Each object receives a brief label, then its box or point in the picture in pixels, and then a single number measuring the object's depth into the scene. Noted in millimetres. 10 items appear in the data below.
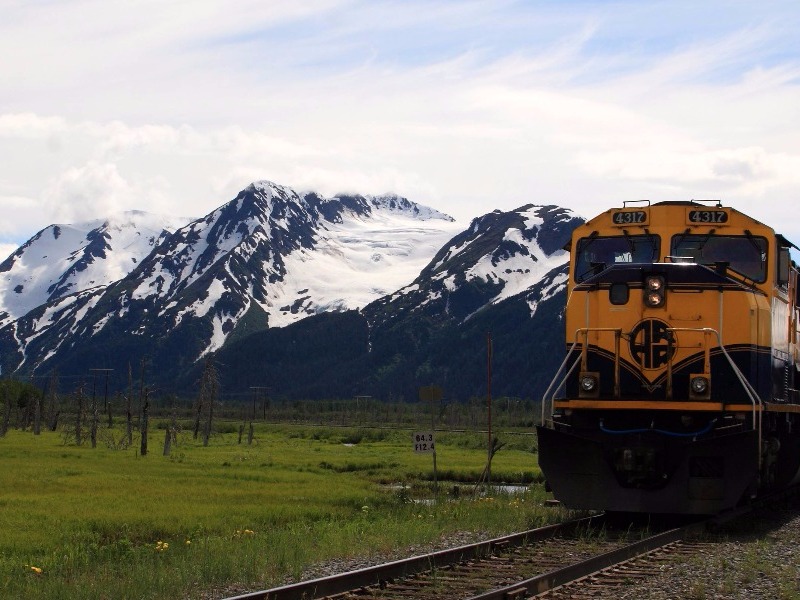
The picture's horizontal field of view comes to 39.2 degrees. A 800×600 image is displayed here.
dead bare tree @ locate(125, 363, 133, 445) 74306
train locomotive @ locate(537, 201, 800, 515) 18812
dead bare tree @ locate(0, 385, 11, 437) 93500
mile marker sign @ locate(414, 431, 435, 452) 29531
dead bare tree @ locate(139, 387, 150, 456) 65500
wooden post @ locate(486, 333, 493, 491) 33166
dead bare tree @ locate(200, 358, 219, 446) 92688
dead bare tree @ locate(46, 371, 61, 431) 118000
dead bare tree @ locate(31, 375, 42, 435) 100550
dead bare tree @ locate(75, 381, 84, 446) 79062
